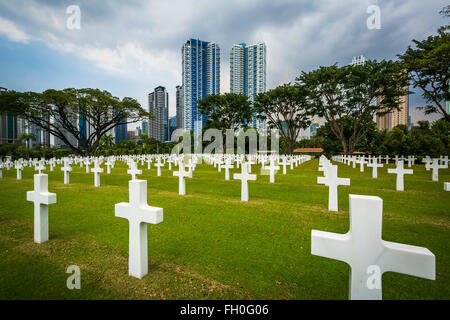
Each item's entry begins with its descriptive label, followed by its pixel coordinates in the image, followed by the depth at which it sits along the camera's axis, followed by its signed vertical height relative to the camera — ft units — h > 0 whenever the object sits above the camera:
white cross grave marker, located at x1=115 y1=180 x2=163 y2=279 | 8.41 -2.76
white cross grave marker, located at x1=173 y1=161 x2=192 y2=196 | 25.36 -2.45
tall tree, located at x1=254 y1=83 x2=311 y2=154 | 91.34 +21.59
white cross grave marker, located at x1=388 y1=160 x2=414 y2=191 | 26.47 -2.45
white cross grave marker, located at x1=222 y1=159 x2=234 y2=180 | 36.78 -2.07
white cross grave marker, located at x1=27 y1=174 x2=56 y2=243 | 11.88 -2.71
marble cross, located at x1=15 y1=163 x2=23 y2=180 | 40.06 -2.64
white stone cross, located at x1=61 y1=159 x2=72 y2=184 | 33.10 -1.75
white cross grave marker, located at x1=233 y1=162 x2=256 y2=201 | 22.15 -2.24
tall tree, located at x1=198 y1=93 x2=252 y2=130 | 110.32 +25.22
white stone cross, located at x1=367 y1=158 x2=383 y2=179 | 37.91 -2.14
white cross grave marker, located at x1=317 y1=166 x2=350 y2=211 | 18.57 -2.33
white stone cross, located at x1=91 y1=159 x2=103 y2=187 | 31.03 -2.35
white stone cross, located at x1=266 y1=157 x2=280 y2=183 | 34.30 -2.60
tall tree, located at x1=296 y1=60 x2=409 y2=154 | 72.13 +23.60
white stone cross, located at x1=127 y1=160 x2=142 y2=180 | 30.80 -1.82
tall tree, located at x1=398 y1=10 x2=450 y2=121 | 44.73 +19.73
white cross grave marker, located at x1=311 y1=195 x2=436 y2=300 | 5.15 -2.46
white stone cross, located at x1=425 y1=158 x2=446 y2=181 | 32.53 -2.06
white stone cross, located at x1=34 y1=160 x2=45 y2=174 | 40.71 -1.66
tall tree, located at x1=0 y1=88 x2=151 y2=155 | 93.35 +23.38
